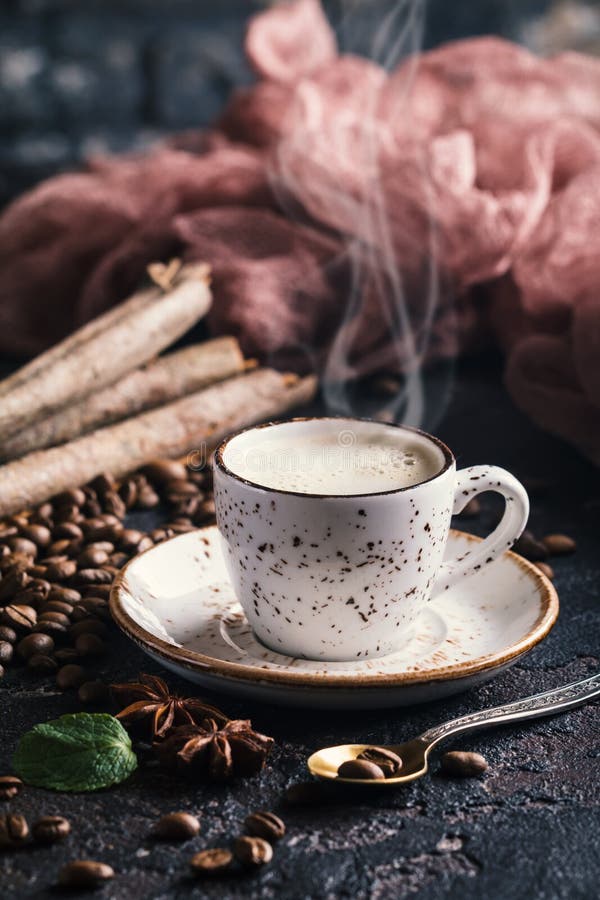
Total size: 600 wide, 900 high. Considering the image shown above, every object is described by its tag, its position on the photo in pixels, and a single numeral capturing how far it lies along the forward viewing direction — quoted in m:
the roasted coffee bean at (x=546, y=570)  0.61
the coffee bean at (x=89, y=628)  0.56
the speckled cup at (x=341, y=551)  0.50
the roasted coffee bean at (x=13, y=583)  0.59
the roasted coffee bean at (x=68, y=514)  0.66
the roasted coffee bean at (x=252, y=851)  0.44
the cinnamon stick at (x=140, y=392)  0.70
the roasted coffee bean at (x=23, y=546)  0.62
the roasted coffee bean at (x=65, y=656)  0.54
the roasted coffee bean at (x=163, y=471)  0.70
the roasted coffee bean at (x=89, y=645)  0.55
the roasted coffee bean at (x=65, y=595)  0.58
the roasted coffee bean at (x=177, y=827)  0.45
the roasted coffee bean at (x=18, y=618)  0.56
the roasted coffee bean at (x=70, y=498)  0.67
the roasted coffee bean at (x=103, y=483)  0.68
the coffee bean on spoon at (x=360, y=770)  0.47
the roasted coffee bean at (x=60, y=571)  0.60
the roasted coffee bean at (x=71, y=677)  0.53
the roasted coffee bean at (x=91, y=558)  0.61
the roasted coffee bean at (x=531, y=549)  0.63
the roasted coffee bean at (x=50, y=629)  0.56
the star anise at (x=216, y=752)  0.48
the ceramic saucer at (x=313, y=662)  0.48
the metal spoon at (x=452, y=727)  0.47
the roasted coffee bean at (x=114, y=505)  0.67
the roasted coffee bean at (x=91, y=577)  0.60
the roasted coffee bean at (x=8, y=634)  0.55
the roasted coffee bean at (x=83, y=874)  0.44
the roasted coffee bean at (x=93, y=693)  0.52
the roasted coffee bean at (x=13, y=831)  0.45
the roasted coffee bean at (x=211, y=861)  0.44
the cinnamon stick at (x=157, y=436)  0.67
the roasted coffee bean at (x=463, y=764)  0.48
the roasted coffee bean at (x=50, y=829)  0.45
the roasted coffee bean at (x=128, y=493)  0.69
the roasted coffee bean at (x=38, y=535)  0.63
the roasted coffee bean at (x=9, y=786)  0.47
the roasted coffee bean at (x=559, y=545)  0.63
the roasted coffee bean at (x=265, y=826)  0.45
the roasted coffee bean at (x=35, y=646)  0.55
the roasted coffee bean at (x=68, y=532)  0.64
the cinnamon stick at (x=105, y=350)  0.68
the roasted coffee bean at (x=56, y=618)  0.56
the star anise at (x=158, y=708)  0.49
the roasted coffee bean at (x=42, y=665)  0.54
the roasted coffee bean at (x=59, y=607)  0.57
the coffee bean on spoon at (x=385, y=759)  0.47
